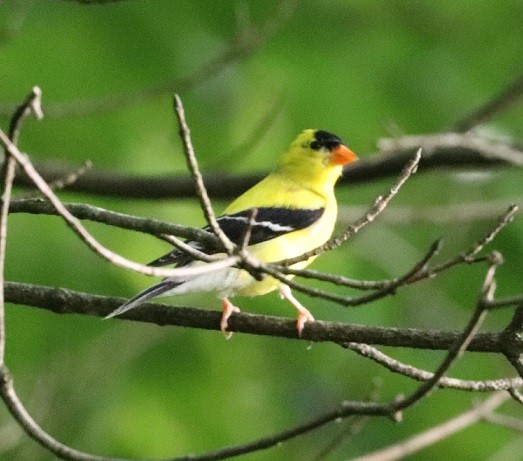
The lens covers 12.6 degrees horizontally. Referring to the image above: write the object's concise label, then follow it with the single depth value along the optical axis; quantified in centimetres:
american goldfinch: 970
